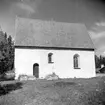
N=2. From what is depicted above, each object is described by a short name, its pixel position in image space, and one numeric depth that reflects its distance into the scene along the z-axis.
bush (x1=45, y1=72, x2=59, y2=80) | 19.67
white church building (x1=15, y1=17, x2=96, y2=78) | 20.88
